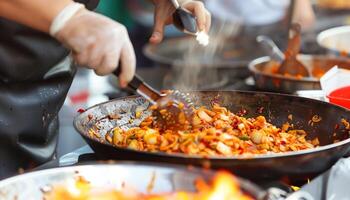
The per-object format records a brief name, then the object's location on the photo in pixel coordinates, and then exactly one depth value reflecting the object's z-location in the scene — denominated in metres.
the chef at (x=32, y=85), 2.29
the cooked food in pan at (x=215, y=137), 1.76
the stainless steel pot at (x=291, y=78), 2.70
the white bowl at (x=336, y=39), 3.48
